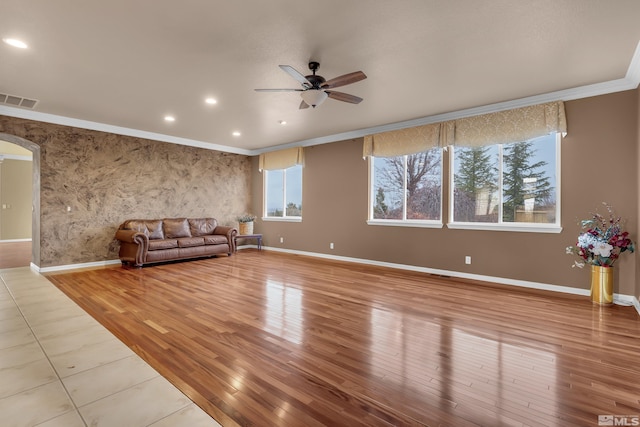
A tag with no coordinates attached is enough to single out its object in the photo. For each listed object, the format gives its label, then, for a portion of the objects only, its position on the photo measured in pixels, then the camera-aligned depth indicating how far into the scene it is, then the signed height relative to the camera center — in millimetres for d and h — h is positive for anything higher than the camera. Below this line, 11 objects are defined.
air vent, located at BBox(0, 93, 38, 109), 4484 +1700
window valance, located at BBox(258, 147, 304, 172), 7539 +1446
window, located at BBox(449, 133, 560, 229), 4422 +505
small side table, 7546 -618
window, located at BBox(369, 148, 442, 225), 5539 +508
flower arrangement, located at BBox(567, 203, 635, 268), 3660 -309
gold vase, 3688 -848
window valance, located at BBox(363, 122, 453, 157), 5277 +1415
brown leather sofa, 5734 -575
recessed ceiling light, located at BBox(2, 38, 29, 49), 2971 +1697
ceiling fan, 3094 +1423
